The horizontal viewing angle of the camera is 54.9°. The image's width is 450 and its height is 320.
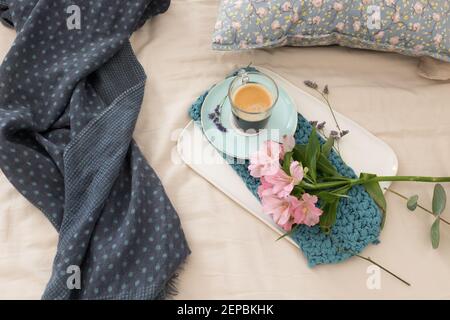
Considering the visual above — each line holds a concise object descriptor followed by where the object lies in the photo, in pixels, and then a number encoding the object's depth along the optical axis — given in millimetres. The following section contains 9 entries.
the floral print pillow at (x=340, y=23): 767
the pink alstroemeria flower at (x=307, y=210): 686
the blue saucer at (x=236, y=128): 787
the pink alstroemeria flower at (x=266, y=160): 682
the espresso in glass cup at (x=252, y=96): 770
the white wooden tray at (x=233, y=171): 772
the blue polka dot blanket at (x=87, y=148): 699
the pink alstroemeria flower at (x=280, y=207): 683
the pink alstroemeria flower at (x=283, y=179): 674
